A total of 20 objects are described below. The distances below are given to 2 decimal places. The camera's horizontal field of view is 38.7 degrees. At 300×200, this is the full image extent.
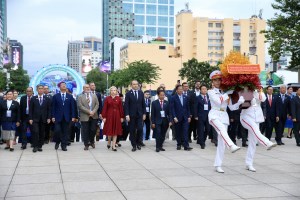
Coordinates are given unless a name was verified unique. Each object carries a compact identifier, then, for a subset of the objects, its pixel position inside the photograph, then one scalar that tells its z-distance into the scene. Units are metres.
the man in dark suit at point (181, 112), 11.91
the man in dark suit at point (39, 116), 11.61
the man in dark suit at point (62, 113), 11.77
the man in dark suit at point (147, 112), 13.98
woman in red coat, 11.77
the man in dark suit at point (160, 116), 11.86
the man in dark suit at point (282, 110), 13.41
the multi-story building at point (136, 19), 153.62
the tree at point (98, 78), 107.88
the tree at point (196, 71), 69.94
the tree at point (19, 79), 72.12
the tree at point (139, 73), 74.25
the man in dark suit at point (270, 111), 13.43
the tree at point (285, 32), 25.38
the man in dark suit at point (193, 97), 12.99
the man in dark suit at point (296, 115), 13.20
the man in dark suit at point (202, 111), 12.53
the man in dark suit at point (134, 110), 11.78
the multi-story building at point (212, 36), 109.56
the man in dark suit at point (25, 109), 12.30
